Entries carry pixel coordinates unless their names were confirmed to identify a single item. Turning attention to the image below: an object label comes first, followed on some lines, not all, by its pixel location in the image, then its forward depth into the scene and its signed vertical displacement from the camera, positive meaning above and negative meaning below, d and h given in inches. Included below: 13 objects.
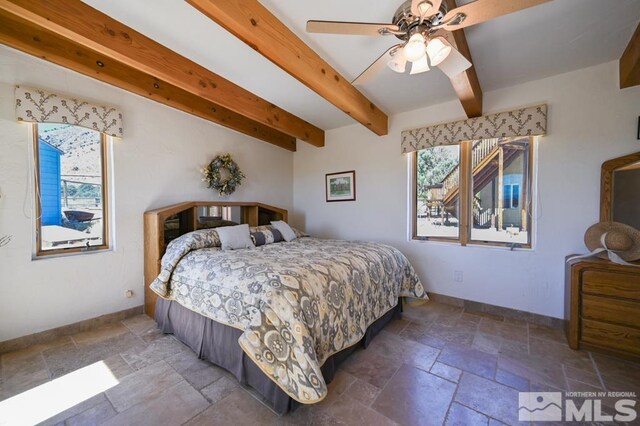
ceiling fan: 47.8 +39.9
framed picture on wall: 147.4 +13.7
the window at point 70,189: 85.2 +7.1
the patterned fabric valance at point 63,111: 78.4 +34.7
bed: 53.5 -27.8
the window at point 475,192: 103.3 +7.2
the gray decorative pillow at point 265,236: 114.3 -14.5
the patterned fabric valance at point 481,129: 94.3 +34.6
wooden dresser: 71.3 -31.4
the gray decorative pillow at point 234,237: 102.8 -13.3
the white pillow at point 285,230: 127.5 -12.3
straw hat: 73.5 -10.3
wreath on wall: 127.7 +18.2
